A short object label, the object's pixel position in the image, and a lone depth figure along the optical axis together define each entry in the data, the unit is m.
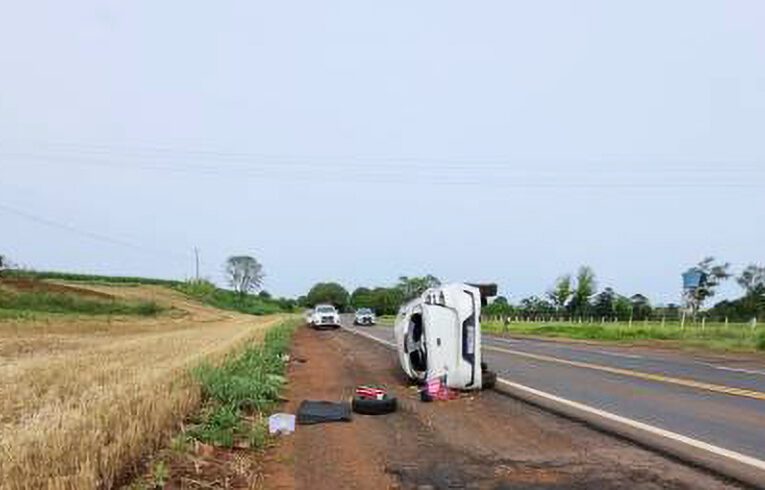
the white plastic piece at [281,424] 12.11
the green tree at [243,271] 178.50
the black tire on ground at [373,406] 14.17
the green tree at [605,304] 115.03
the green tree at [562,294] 119.56
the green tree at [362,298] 170.88
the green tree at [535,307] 122.50
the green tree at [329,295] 181.75
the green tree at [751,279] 111.56
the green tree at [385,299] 154.05
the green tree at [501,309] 121.50
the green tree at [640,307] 116.50
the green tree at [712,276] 94.91
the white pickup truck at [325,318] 62.78
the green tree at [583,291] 118.00
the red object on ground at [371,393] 14.68
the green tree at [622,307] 113.36
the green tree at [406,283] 127.61
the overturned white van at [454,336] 16.56
